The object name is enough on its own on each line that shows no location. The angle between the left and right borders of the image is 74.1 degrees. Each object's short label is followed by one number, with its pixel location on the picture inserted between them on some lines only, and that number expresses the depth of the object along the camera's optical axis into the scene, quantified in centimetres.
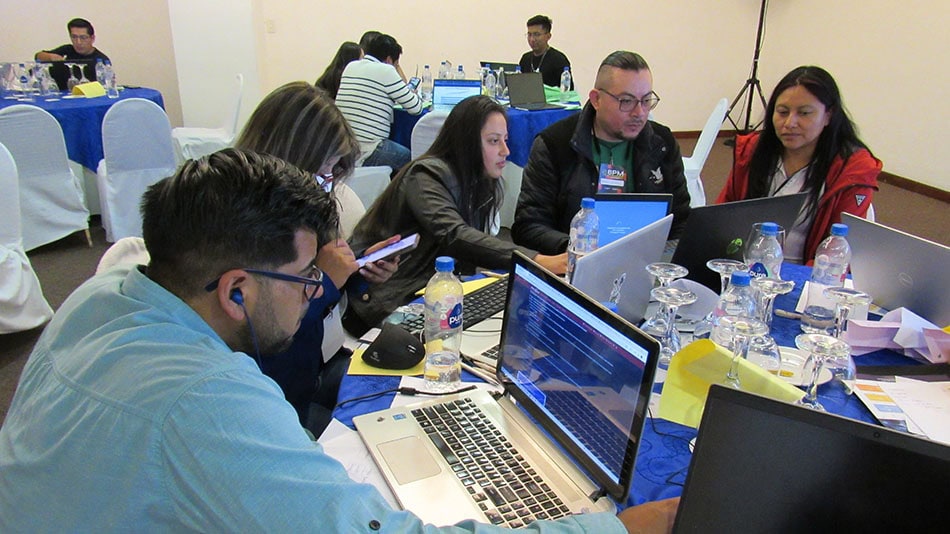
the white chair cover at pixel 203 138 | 494
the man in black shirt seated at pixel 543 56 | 645
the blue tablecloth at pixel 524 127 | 465
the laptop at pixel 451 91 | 513
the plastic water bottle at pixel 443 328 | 142
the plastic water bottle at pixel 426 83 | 582
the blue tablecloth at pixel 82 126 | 428
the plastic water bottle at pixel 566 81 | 601
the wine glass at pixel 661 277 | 153
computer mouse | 146
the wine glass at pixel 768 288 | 159
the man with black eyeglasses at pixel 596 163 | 251
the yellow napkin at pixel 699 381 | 117
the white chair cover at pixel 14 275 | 281
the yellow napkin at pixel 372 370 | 146
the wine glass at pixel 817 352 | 129
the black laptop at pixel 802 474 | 74
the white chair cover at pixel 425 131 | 407
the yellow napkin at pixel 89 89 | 482
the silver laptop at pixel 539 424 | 103
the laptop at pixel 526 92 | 498
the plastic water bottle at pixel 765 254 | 177
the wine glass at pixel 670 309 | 139
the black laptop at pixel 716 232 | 172
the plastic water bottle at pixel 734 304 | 143
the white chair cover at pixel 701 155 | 466
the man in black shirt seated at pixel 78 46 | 571
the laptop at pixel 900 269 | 164
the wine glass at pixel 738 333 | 121
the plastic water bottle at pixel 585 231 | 189
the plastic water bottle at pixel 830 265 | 184
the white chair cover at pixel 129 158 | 388
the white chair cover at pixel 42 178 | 368
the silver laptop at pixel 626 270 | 142
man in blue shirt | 75
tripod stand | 797
